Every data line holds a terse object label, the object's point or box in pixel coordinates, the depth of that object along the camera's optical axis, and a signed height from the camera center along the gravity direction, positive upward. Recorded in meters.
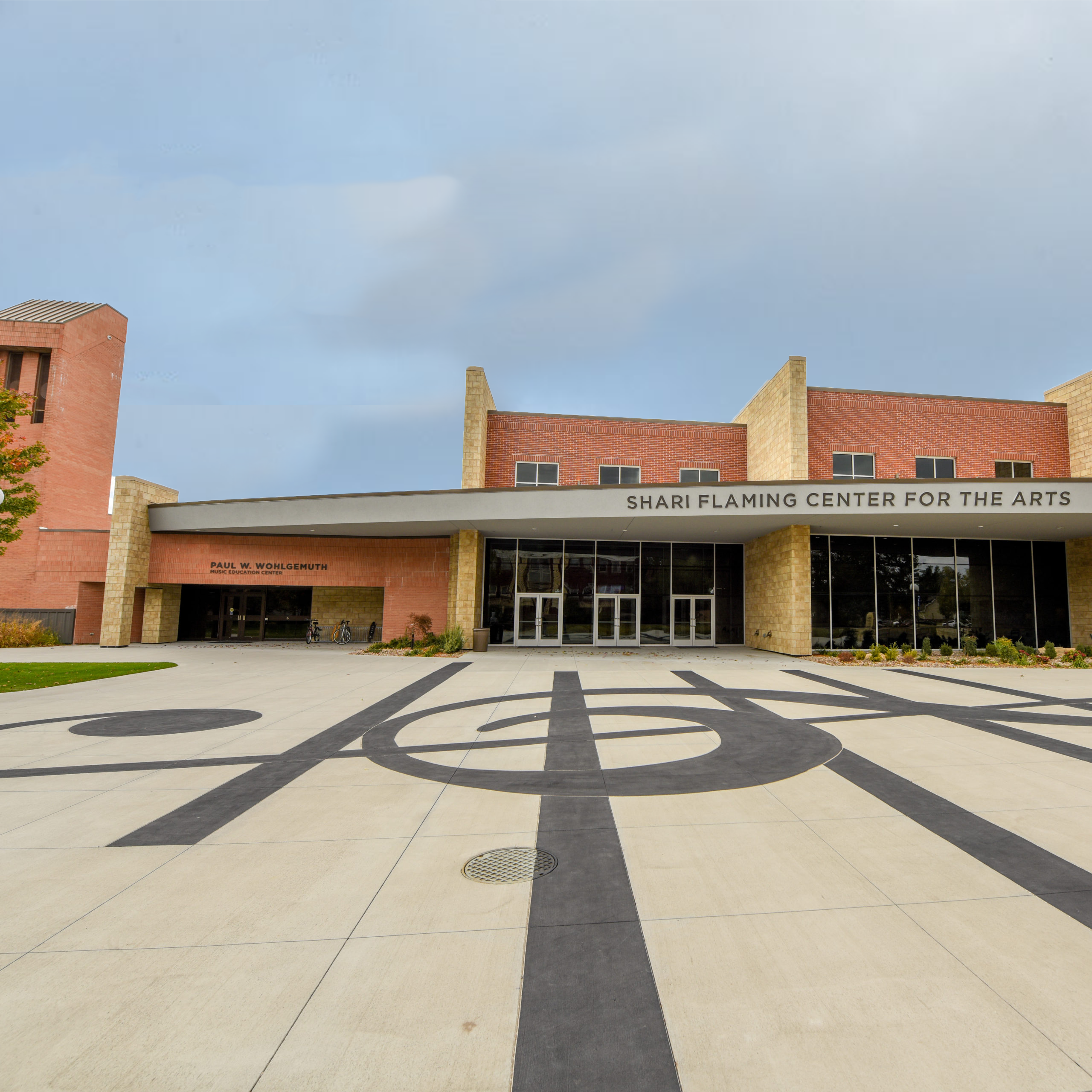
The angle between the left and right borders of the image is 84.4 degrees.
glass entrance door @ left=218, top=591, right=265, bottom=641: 30.98 -0.81
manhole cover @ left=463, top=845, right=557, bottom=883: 4.61 -2.05
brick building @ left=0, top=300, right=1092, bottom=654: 21.38 +3.00
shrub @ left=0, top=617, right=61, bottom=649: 24.66 -1.75
